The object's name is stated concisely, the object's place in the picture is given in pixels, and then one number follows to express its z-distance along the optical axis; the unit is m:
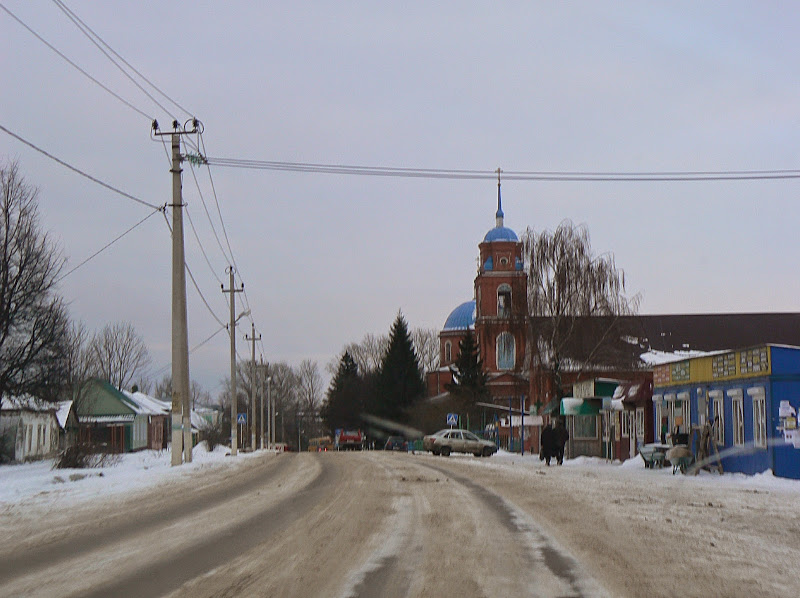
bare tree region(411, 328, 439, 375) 132.88
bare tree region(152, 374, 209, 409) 156.50
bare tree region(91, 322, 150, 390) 108.88
